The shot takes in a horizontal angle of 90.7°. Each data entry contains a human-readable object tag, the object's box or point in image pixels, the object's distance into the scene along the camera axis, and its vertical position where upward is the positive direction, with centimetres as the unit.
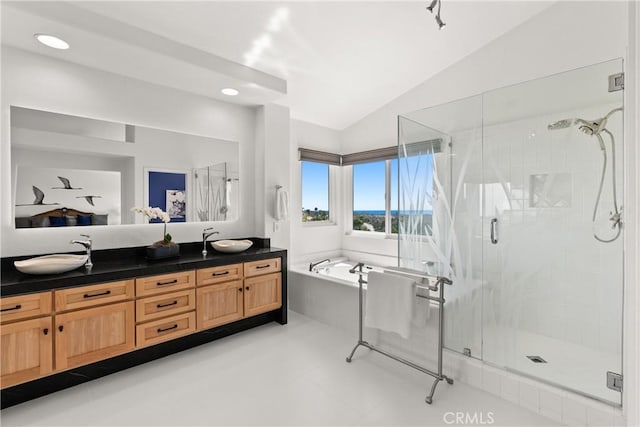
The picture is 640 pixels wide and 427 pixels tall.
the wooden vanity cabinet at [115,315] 197 -79
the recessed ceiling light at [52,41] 220 +122
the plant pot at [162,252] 275 -36
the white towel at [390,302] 233 -70
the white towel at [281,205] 378 +8
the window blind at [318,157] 448 +82
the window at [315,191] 471 +31
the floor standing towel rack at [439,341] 220 -92
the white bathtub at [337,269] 441 -83
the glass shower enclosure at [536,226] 199 -10
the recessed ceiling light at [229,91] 319 +123
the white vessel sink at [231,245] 318 -35
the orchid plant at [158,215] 286 -3
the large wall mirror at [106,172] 242 +35
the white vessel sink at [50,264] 209 -36
